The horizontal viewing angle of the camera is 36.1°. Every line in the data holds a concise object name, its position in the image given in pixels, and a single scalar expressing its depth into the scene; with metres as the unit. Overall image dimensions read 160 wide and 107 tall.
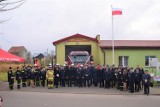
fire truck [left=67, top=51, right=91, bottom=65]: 23.84
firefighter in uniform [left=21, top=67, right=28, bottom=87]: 19.64
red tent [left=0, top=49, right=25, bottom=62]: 19.27
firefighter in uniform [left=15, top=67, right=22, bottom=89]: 18.90
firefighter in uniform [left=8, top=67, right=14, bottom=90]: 18.58
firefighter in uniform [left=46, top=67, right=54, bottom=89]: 19.05
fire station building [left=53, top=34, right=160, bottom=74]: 26.34
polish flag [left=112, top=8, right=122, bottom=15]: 23.54
